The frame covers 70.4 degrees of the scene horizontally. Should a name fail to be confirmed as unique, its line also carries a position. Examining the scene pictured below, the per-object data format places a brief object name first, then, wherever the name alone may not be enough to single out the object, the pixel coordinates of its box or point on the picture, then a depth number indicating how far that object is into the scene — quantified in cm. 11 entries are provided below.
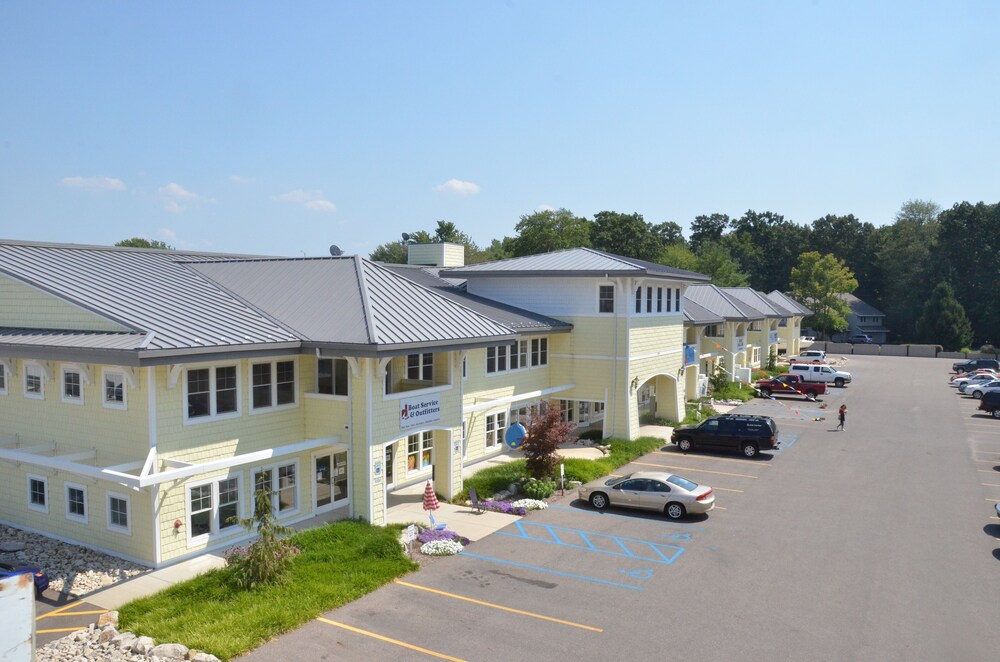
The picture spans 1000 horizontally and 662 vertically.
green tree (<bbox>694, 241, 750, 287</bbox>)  8538
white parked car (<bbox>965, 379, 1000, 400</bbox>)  4904
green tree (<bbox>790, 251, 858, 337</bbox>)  8462
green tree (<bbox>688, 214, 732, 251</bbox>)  13450
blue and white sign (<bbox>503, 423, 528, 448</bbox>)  2661
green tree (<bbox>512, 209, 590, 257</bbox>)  8900
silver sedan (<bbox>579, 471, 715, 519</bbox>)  2108
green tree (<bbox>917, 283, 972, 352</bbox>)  8419
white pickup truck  5505
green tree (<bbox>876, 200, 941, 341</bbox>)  9488
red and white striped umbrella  2161
